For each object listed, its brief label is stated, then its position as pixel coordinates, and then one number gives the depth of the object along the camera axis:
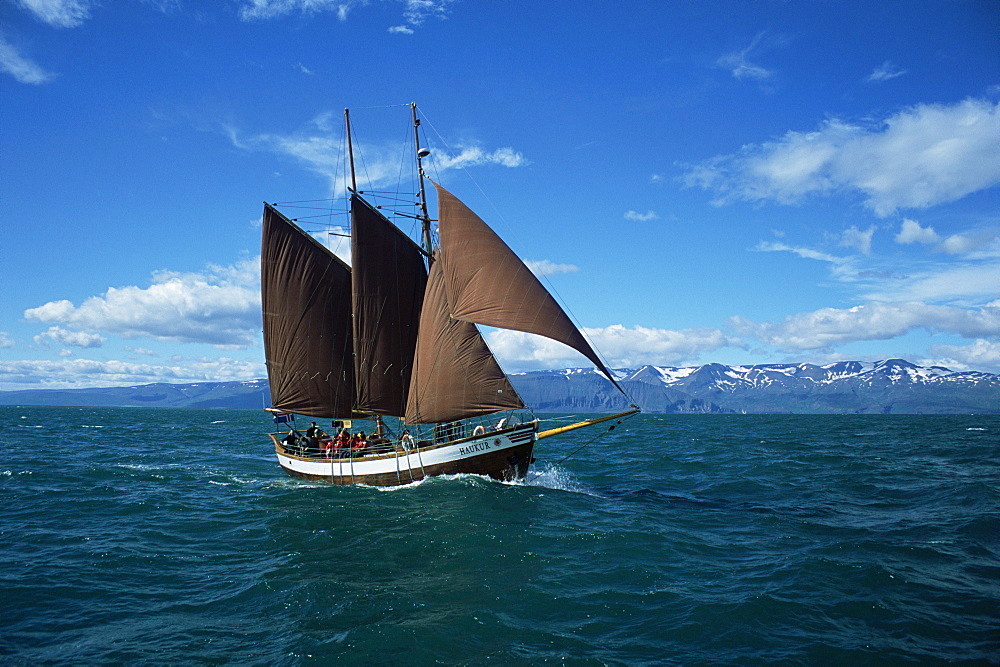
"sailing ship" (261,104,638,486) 26.05
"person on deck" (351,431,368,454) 30.36
